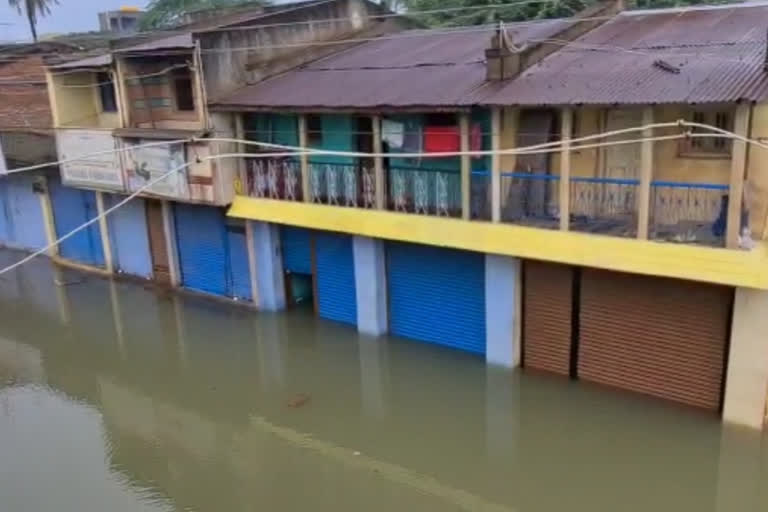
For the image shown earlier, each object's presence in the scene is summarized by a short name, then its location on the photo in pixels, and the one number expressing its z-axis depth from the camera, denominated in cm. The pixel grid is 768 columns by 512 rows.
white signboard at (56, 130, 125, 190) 1695
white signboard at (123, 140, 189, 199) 1542
